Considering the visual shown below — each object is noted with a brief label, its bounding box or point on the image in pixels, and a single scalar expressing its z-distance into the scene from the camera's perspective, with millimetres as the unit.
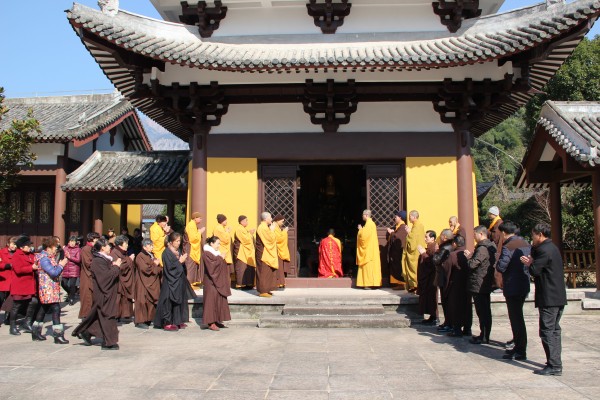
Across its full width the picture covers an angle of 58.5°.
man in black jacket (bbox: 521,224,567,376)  6203
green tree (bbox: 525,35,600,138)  23172
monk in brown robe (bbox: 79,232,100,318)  10495
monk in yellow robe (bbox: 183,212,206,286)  11188
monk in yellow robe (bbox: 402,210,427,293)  10484
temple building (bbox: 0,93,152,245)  18109
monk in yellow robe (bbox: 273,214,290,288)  11242
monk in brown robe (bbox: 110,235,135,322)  10064
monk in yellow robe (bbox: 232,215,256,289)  11391
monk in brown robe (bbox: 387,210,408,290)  11055
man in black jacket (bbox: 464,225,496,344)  7625
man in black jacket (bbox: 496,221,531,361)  6809
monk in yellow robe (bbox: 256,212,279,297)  10383
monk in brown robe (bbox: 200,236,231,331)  9227
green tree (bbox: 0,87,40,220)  10773
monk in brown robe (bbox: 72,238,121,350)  7699
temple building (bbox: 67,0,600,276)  11062
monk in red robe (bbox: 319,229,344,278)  12242
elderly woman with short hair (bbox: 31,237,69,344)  8227
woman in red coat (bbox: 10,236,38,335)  8758
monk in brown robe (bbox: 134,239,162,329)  9711
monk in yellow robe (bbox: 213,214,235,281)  11172
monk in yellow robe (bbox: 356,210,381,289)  11133
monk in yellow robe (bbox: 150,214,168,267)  11188
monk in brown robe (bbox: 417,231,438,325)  9305
